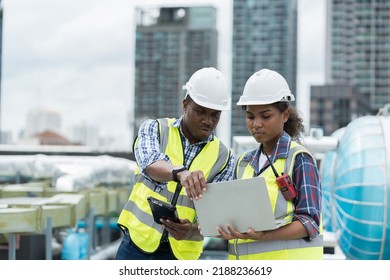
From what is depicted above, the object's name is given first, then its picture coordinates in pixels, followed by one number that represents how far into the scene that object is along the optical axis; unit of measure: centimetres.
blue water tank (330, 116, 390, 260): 531
